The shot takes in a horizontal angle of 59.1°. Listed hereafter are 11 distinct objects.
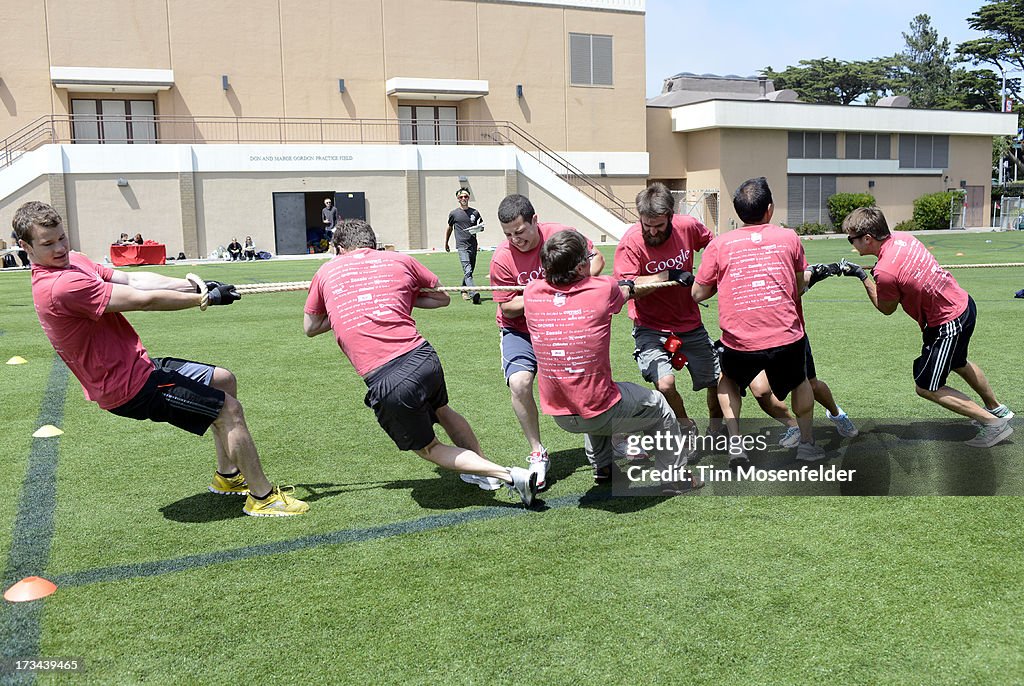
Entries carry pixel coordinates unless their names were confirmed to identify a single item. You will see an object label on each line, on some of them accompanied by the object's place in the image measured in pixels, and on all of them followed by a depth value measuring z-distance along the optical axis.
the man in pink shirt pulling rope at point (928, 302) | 5.66
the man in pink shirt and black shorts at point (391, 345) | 4.83
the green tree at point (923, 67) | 73.31
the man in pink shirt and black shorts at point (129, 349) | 4.53
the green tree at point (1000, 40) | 60.78
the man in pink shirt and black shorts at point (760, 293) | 5.17
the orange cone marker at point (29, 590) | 3.98
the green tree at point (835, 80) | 71.62
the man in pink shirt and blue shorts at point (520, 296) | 5.31
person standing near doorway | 31.86
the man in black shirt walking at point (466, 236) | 17.67
